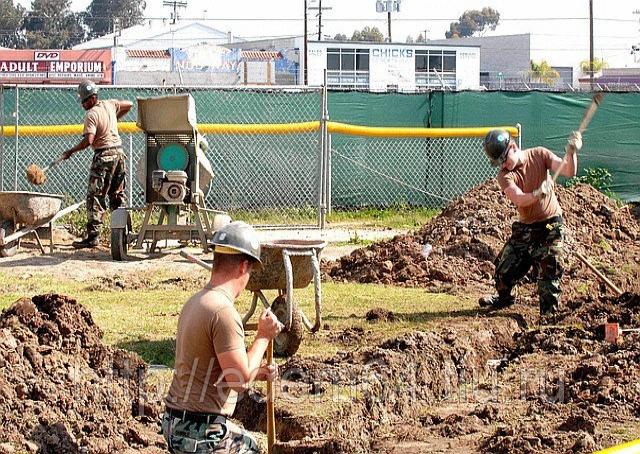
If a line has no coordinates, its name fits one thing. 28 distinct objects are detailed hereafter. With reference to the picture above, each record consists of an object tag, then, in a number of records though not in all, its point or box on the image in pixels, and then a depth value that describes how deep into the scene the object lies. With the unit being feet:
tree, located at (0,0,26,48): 378.53
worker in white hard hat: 17.47
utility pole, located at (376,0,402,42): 291.99
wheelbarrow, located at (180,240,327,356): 30.22
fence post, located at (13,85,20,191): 56.65
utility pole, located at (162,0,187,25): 344.08
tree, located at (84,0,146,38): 419.31
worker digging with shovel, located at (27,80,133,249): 50.65
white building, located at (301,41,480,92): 253.85
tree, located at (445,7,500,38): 530.68
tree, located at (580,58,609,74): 315.82
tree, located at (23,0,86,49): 379.96
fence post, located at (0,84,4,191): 56.44
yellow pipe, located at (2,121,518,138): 58.34
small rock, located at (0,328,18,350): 24.34
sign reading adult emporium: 215.31
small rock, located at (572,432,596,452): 22.77
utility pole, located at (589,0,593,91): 208.64
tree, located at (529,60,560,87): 268.76
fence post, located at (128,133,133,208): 57.90
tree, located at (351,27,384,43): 478.59
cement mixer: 47.57
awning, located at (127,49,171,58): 260.17
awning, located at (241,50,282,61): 244.91
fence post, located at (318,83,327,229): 57.82
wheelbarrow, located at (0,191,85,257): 47.44
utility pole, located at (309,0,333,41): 283.59
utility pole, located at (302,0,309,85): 205.85
